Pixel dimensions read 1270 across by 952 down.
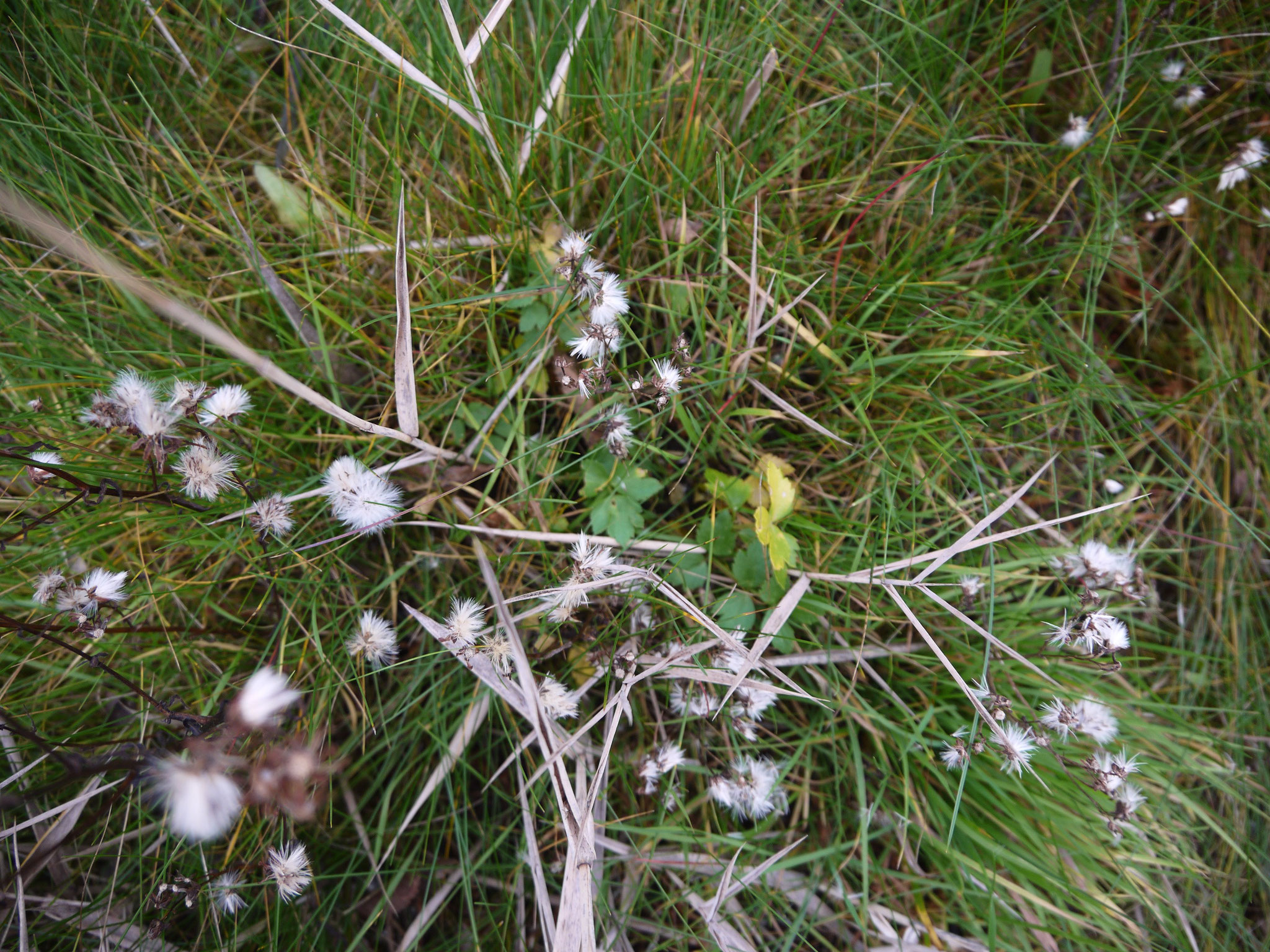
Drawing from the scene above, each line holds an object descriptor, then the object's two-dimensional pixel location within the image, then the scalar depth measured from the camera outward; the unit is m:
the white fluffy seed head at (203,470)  0.30
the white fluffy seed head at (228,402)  0.30
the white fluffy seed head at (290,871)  0.31
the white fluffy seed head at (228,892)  0.33
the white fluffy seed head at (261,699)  0.22
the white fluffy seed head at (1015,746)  0.30
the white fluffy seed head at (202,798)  0.22
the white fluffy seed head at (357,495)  0.31
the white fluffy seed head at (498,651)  0.31
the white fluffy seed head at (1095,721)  0.34
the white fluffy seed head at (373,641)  0.33
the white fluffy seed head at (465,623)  0.30
